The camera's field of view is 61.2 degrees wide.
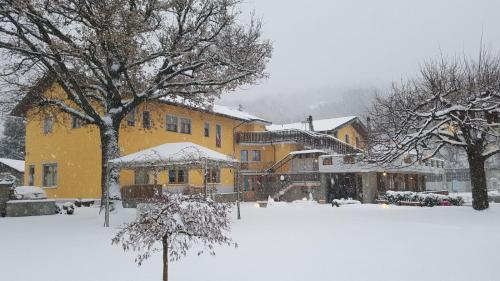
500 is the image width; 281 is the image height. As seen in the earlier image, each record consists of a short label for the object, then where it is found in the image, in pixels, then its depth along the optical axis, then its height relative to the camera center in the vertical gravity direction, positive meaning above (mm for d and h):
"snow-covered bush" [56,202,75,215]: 22922 -1209
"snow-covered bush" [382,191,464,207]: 27781 -1417
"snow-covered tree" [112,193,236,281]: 6422 -583
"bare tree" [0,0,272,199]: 16656 +5829
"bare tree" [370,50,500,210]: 18656 +2841
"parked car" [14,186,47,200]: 23128 -287
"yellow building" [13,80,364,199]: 29266 +3186
